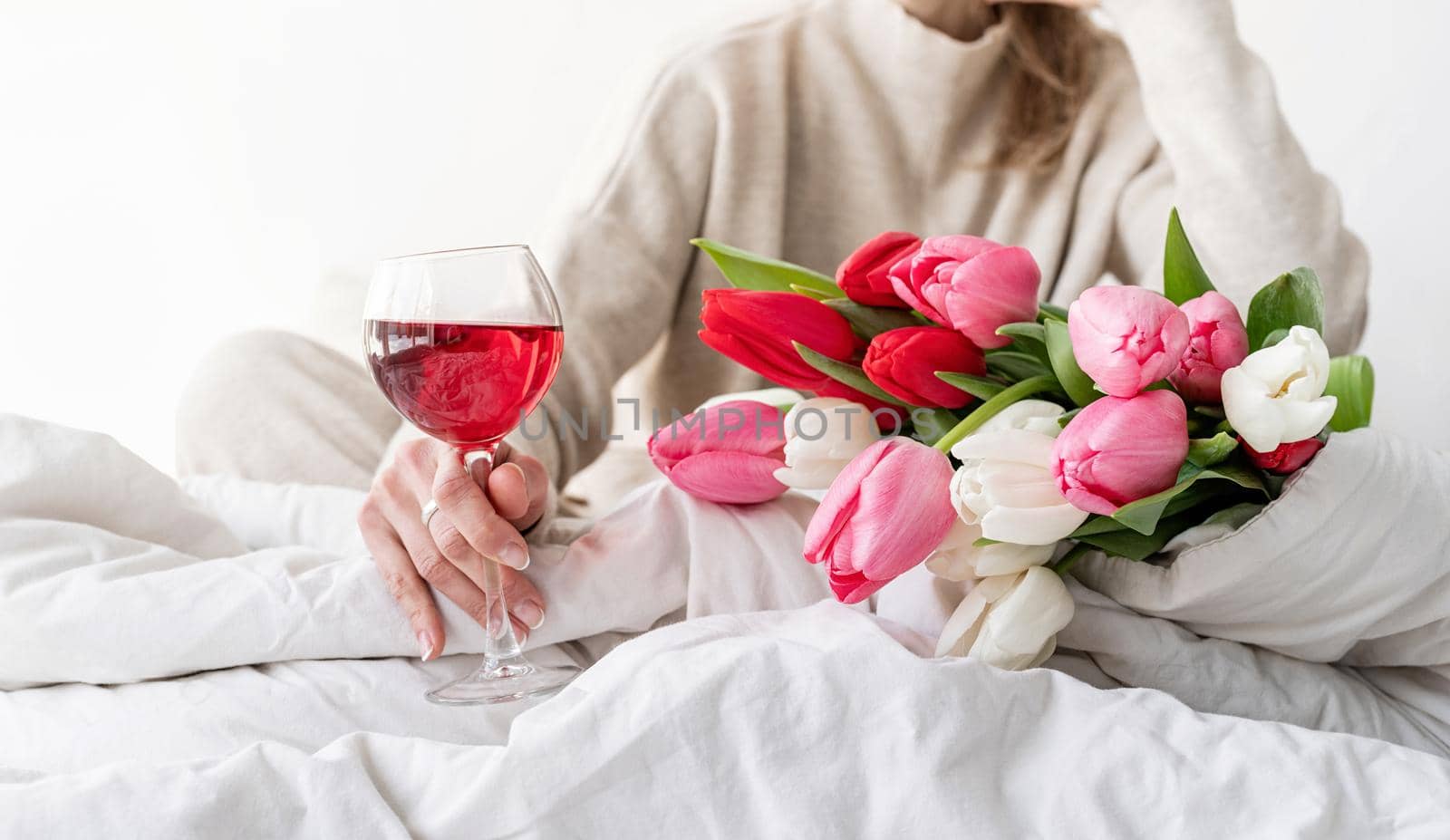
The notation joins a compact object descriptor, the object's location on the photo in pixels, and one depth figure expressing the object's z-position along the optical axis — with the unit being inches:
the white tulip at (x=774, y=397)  30.5
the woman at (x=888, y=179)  51.1
